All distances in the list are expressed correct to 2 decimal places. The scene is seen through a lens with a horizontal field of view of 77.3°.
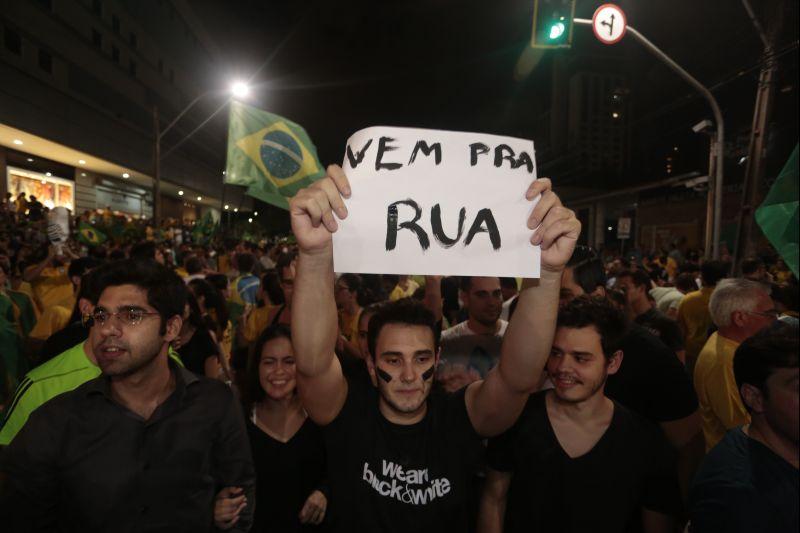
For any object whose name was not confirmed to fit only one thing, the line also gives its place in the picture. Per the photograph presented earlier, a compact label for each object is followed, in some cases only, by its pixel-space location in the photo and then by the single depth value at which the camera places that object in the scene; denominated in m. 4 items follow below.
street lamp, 16.58
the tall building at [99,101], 20.86
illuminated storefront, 23.62
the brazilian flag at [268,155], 6.79
